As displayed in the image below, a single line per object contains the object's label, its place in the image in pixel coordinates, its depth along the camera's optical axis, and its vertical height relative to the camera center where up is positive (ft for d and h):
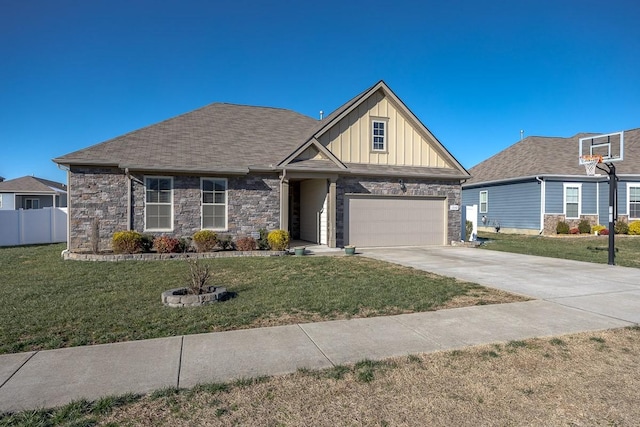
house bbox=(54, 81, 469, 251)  44.09 +4.26
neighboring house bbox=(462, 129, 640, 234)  74.13 +4.47
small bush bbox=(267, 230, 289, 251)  44.60 -3.29
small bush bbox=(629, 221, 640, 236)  71.92 -2.99
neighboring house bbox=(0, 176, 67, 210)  102.58 +4.48
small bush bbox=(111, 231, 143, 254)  39.99 -3.24
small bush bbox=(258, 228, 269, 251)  45.90 -3.60
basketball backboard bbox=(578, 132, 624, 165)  41.58 +11.39
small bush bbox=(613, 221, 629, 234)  72.28 -2.92
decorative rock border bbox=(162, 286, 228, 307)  21.17 -4.83
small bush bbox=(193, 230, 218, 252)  43.29 -3.25
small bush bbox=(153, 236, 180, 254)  41.23 -3.62
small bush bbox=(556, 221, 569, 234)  72.38 -2.94
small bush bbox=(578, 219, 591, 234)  73.10 -2.79
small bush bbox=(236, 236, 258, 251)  44.50 -3.78
